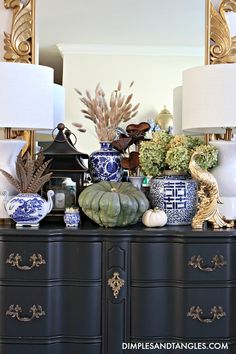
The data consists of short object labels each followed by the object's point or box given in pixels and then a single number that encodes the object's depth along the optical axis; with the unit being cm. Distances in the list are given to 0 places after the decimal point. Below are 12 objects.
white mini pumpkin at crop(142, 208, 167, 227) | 195
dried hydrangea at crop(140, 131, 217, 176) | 204
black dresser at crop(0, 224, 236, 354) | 184
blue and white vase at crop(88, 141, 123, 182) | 216
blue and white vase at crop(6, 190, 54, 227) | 194
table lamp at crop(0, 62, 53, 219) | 202
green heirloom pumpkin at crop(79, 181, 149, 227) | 188
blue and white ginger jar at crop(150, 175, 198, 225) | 204
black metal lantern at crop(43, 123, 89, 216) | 211
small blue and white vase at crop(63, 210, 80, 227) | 195
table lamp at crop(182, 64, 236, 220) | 197
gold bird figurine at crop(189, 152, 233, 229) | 196
